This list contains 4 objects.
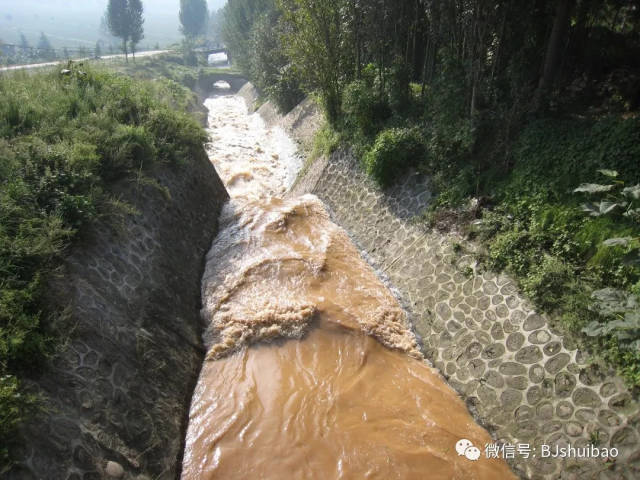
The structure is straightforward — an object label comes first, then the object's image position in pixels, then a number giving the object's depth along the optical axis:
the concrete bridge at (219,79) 47.09
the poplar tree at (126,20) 52.46
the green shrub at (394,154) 10.55
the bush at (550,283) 5.89
